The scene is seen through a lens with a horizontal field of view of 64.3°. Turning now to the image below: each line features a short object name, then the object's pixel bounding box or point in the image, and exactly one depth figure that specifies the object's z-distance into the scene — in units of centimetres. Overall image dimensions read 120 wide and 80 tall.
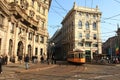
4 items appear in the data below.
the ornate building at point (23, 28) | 1347
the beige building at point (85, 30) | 3146
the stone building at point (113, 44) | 3572
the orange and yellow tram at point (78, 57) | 1730
